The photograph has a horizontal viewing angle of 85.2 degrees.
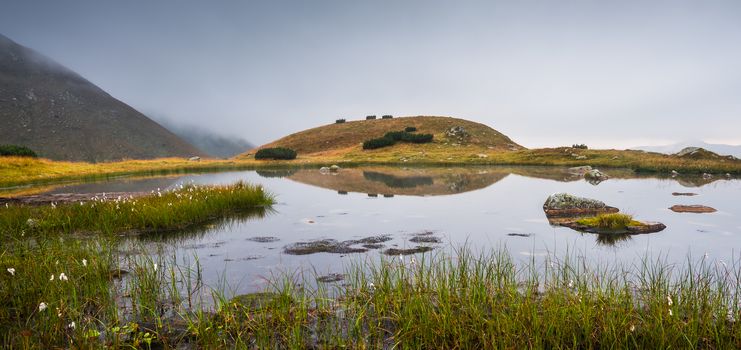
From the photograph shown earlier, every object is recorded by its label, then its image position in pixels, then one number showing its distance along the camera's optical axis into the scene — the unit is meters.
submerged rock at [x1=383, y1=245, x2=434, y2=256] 10.59
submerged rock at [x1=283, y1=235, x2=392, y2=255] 11.21
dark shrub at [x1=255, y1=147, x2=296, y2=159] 68.31
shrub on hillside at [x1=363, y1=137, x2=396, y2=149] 76.75
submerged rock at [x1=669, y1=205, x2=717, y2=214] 17.29
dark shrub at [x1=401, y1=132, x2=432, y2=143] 76.75
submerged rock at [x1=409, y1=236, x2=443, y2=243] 12.18
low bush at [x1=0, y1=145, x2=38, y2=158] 40.81
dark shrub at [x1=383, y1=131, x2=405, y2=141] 79.12
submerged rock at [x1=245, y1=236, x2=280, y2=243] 12.67
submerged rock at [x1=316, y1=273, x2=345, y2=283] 8.34
